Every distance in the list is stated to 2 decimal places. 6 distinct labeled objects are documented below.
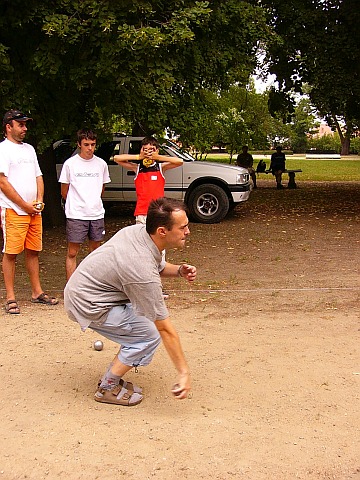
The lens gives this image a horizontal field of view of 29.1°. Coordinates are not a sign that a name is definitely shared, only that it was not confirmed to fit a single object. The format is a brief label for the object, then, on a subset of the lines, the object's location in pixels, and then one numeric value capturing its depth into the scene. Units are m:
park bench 25.55
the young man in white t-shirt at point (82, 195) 7.45
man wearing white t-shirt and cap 6.86
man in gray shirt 4.13
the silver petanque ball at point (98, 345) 5.82
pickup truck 14.55
